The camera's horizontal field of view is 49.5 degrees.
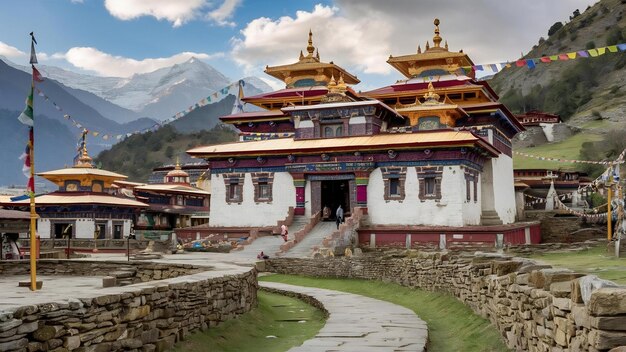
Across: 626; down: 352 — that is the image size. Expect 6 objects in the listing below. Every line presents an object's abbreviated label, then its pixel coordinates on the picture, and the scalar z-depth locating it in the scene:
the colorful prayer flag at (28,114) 13.20
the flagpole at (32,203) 12.36
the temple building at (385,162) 34.78
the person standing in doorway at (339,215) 34.88
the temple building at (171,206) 57.97
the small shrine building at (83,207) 49.41
